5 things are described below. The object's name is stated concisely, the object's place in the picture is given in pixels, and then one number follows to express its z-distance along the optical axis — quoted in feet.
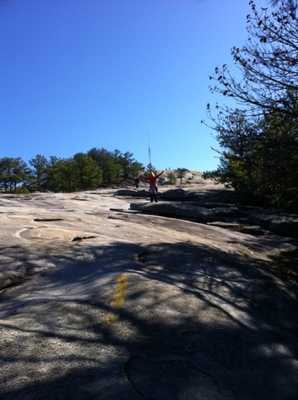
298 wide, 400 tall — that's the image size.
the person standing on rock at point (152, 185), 84.58
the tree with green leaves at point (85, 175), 235.81
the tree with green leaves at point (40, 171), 309.06
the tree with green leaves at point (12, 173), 315.37
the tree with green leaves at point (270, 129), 44.16
